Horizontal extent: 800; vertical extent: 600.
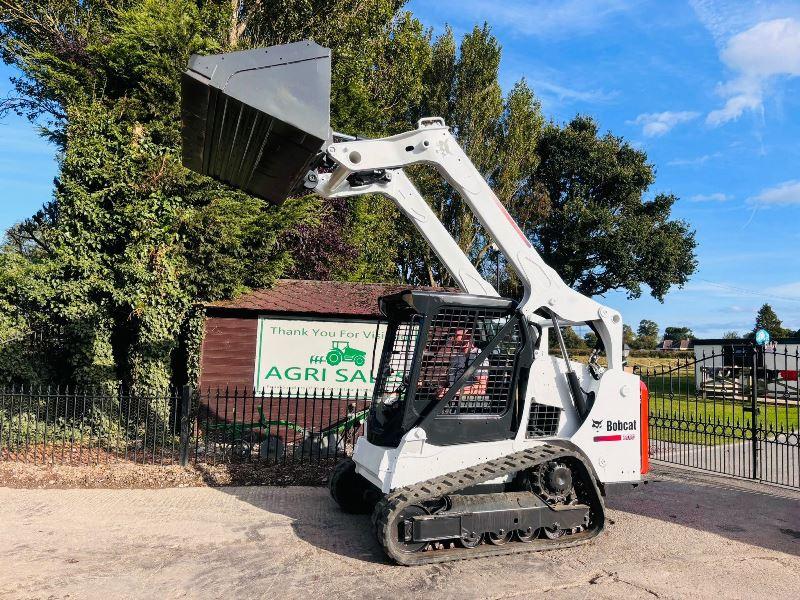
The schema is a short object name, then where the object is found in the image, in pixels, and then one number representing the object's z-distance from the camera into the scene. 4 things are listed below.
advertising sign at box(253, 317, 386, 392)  11.68
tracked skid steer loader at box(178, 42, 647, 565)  4.66
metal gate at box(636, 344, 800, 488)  8.79
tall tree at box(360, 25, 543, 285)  25.86
